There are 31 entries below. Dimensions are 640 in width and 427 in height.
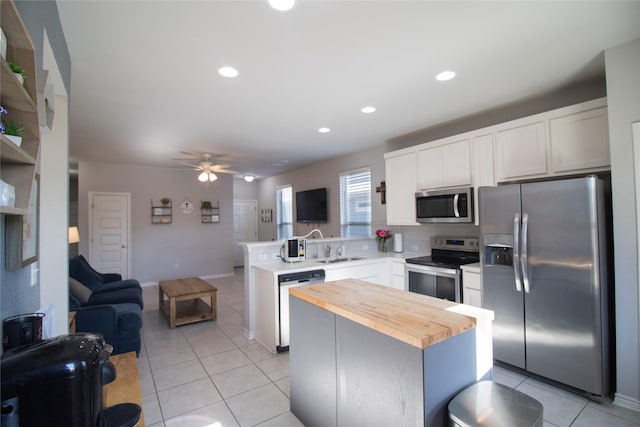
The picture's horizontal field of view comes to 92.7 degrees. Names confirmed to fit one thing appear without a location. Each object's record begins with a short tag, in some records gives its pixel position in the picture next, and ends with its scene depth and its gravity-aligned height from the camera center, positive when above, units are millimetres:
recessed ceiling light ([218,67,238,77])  2479 +1232
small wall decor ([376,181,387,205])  4973 +422
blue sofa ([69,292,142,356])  2982 -1008
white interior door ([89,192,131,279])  6242 -192
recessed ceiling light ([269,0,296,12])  1702 +1220
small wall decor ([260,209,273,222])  8703 +152
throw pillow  3480 -784
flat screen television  6379 +295
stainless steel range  3309 -574
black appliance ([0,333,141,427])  683 -379
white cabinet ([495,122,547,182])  2920 +635
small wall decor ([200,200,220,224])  7352 +227
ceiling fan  5116 +934
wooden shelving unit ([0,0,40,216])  817 +356
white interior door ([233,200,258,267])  9070 -77
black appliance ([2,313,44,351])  922 -330
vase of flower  4738 -318
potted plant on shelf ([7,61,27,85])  862 +445
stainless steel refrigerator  2303 -524
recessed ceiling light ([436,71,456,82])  2615 +1231
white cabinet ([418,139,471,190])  3559 +633
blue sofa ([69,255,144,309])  3727 -922
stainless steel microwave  3459 +137
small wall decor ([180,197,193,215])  7133 +368
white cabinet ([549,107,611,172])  2527 +639
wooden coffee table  4113 -1186
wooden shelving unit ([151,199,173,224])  6801 +207
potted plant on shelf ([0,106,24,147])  849 +274
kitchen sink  3801 -541
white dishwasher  3246 -803
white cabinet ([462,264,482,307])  3062 -711
